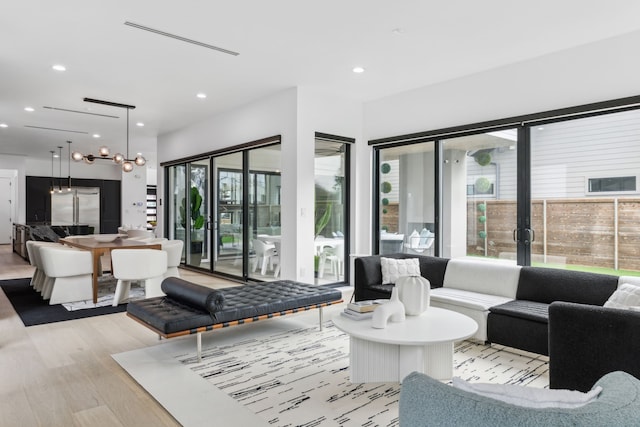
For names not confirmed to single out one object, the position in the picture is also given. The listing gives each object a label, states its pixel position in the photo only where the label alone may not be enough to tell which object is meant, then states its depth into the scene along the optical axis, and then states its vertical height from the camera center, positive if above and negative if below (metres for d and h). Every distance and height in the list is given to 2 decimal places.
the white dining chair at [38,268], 5.49 -0.79
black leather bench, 3.13 -0.78
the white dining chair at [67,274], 5.08 -0.75
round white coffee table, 2.69 -0.92
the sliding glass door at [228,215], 7.08 -0.03
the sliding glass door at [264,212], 6.34 +0.02
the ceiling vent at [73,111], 6.80 +1.71
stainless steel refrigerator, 13.27 +0.21
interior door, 12.53 +0.08
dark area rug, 4.52 -1.13
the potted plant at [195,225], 8.12 -0.23
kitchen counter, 9.27 -0.46
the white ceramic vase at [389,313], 2.81 -0.69
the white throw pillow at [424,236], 5.79 -0.32
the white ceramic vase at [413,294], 3.11 -0.60
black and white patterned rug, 2.47 -1.18
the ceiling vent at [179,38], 3.79 +1.71
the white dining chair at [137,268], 5.07 -0.68
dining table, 5.25 -0.43
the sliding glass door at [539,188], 4.07 +0.28
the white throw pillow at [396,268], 4.76 -0.63
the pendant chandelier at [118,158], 6.65 +0.91
